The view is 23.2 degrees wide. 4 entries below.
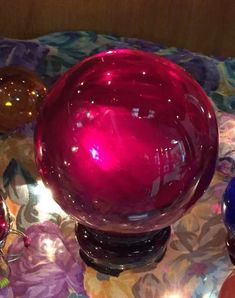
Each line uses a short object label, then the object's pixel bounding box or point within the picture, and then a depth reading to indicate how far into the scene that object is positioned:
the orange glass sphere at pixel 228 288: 0.51
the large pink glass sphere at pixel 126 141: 0.44
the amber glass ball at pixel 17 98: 0.71
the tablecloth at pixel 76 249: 0.54
